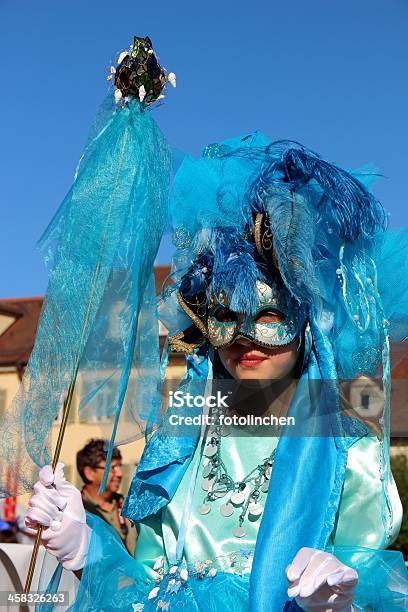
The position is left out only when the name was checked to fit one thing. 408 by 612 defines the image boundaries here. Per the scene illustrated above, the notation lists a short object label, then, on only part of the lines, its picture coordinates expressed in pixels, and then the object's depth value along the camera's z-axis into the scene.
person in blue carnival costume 2.15
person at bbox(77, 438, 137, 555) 5.01
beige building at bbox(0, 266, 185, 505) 10.65
